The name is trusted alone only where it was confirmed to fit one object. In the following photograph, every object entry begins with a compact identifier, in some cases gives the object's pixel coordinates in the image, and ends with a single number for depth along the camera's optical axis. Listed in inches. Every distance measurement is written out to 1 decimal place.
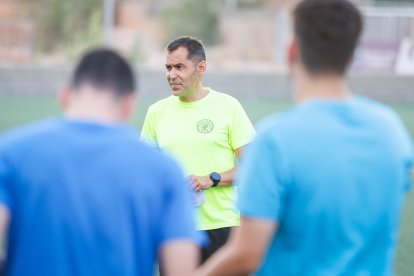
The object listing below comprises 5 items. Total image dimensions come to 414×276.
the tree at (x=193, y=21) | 3228.5
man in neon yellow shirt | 447.5
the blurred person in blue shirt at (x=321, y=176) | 230.7
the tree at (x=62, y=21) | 3227.2
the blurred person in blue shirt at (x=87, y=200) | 224.7
